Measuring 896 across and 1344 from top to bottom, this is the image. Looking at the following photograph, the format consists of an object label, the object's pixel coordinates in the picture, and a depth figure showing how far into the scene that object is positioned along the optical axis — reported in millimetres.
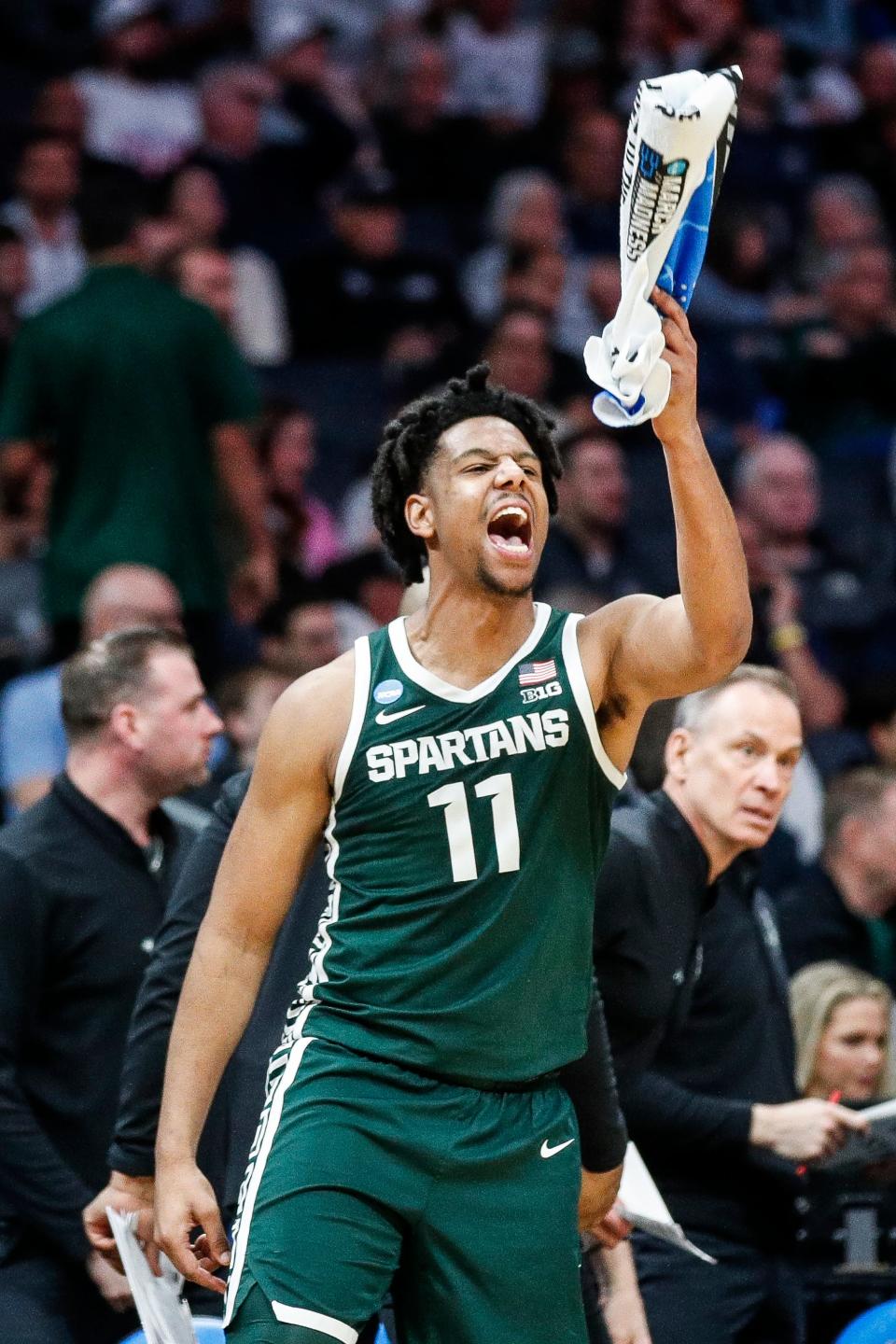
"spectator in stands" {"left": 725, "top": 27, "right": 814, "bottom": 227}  22922
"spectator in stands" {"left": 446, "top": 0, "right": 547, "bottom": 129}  22531
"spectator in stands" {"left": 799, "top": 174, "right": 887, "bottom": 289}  22219
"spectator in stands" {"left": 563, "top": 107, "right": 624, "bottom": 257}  21453
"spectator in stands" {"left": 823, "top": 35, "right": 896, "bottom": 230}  23547
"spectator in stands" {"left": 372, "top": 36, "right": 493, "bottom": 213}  21703
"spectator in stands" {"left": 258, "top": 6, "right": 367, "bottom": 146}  21156
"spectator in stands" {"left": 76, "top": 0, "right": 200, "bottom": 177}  20375
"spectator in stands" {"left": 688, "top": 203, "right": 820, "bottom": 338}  21469
